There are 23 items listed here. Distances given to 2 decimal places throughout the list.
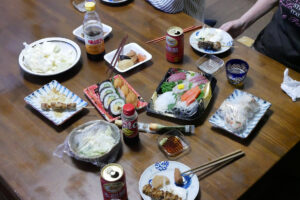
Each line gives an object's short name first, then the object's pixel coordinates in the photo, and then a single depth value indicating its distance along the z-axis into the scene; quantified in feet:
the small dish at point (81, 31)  6.49
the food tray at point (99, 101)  5.12
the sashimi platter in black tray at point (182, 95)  5.06
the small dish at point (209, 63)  5.86
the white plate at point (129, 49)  5.89
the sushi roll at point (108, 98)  5.22
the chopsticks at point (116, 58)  5.90
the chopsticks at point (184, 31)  6.46
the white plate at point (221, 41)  6.16
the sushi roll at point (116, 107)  5.09
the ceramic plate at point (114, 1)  7.27
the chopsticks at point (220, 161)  4.37
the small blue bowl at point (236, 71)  5.45
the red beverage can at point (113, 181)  3.64
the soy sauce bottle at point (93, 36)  5.88
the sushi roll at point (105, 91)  5.34
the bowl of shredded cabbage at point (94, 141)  4.46
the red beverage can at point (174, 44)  5.66
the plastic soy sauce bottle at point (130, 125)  4.32
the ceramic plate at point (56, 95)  5.07
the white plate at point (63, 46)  5.82
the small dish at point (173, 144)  4.61
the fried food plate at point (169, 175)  4.12
